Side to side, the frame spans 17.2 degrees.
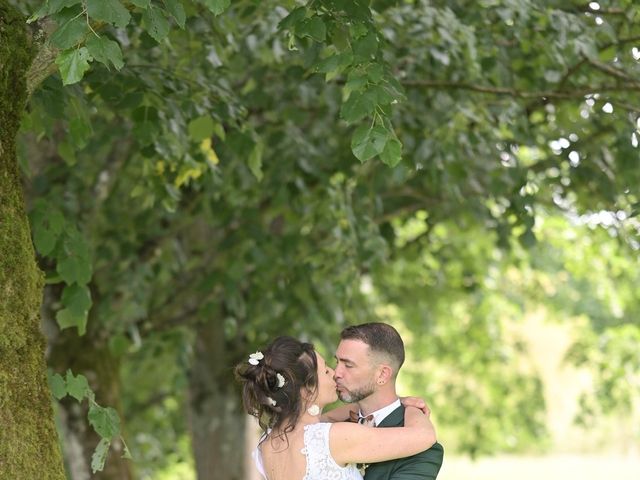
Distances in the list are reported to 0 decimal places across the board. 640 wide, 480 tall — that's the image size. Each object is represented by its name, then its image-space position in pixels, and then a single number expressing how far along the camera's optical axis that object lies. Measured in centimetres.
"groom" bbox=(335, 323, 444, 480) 784
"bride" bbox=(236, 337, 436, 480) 752
